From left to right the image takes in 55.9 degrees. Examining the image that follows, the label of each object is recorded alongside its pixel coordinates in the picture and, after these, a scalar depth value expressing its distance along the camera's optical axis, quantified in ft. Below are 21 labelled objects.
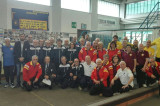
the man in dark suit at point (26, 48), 18.99
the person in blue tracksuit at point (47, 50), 20.29
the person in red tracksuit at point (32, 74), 17.66
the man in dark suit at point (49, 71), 19.08
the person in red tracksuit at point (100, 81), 16.01
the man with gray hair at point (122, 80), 15.84
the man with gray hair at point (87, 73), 18.11
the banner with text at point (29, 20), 33.79
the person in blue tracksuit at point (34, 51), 19.33
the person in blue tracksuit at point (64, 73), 19.53
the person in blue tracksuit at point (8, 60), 18.53
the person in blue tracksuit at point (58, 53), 20.86
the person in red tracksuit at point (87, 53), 20.01
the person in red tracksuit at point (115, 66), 17.07
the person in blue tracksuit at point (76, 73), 19.10
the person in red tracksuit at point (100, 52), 19.98
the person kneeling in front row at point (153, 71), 17.81
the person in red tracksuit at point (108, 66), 17.07
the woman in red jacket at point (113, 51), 18.82
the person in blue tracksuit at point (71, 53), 21.19
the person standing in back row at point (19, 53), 18.49
